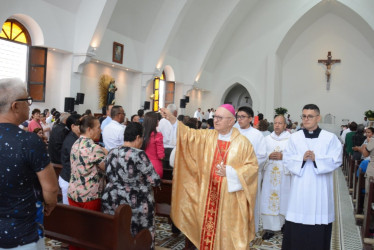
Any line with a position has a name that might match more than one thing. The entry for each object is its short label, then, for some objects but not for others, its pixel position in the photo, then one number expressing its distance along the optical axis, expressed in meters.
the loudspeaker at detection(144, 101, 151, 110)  15.20
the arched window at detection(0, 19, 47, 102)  10.09
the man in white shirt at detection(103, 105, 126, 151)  5.00
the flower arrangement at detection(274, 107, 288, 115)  18.16
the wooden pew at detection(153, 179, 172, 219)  4.37
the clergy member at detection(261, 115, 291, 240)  4.94
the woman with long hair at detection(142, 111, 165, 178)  4.11
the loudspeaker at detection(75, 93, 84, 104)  11.68
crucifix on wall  20.27
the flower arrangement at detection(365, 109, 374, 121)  15.81
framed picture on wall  13.71
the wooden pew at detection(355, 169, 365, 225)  5.72
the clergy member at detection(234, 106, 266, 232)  4.54
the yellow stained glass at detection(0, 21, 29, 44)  9.99
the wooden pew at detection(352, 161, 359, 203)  6.81
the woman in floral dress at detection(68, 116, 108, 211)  3.23
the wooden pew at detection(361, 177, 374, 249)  4.52
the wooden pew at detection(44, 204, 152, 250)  2.85
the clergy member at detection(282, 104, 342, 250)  3.63
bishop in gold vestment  3.50
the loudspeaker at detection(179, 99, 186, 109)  18.84
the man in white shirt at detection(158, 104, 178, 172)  5.59
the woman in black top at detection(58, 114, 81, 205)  3.91
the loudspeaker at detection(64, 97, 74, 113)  11.19
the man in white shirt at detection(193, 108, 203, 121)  19.27
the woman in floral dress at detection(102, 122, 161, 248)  3.06
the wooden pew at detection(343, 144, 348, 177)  10.78
